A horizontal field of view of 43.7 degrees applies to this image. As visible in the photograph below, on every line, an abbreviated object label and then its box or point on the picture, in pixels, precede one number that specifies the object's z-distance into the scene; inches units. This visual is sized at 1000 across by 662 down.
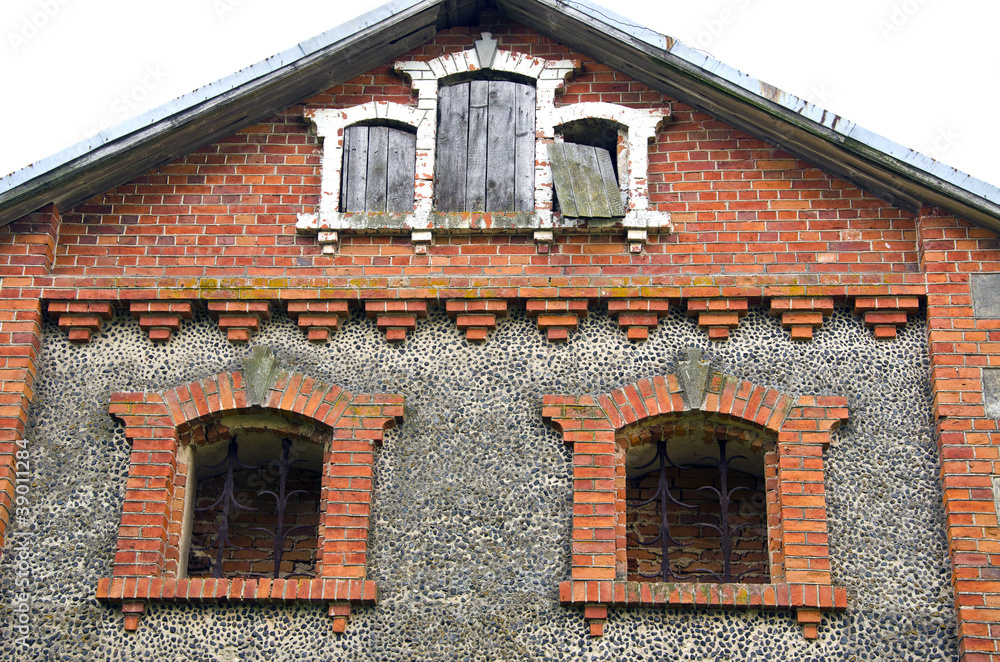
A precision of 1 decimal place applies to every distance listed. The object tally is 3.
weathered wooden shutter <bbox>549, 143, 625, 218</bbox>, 358.0
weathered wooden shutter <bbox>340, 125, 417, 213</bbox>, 370.9
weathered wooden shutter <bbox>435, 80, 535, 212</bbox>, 369.7
